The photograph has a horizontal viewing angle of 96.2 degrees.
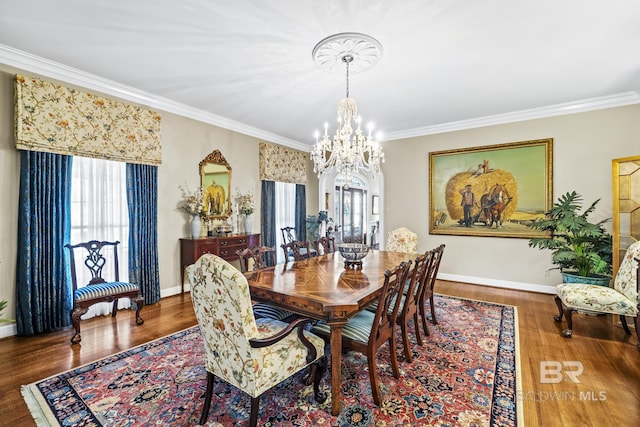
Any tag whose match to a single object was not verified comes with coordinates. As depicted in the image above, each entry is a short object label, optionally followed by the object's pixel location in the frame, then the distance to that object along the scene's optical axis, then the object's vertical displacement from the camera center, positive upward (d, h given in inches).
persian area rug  70.6 -51.4
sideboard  165.3 -22.5
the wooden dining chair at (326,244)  158.0 -19.5
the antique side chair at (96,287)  112.5 -32.7
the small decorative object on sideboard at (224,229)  187.1 -12.5
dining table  71.9 -23.2
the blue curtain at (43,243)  115.3 -13.5
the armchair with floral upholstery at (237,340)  58.5 -29.2
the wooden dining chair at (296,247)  139.6 -18.5
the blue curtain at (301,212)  256.7 -2.4
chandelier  103.3 +43.2
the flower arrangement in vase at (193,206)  171.0 +2.3
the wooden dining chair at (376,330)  75.2 -34.3
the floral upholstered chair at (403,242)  175.6 -20.3
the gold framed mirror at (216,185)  185.5 +16.8
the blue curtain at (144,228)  149.8 -9.8
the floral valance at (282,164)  222.5 +38.0
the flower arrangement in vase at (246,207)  205.3 +1.9
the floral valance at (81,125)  114.8 +39.1
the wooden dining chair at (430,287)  111.5 -33.0
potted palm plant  137.6 -19.3
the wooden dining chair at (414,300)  93.4 -32.3
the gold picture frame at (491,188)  178.4 +13.4
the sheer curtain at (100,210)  133.7 +0.2
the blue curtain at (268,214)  224.4 -3.5
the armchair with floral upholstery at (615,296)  109.4 -35.1
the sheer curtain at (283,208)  241.1 +1.2
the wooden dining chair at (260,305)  97.5 -34.7
